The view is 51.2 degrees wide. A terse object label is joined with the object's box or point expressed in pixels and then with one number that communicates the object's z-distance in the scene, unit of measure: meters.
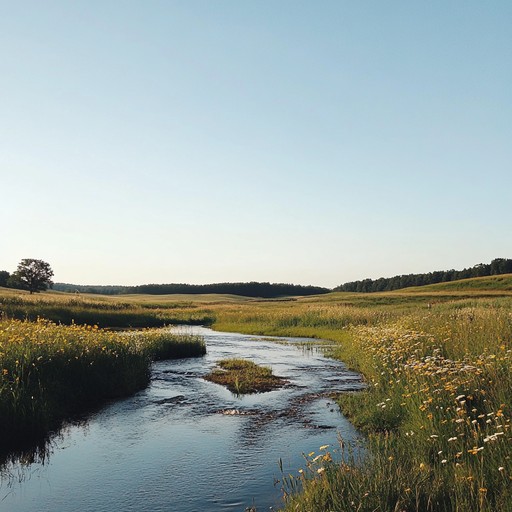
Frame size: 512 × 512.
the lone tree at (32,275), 94.88
